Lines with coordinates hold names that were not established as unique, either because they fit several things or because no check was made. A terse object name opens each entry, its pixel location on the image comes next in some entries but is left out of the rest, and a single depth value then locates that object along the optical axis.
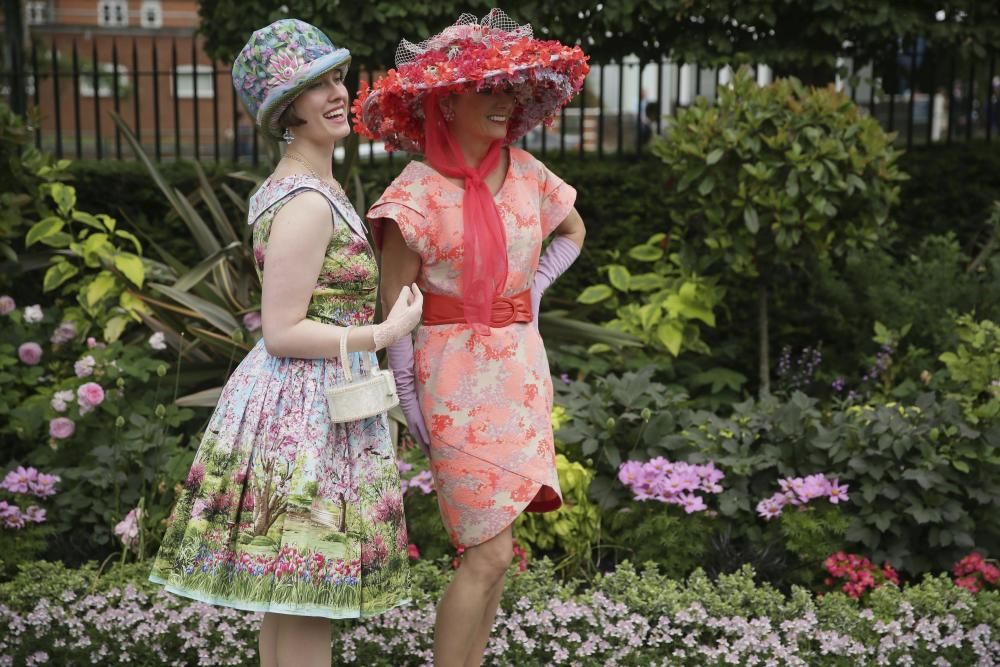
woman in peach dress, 2.87
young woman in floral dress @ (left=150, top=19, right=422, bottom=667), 2.57
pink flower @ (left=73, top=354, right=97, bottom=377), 4.41
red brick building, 7.25
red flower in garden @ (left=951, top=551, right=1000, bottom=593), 3.88
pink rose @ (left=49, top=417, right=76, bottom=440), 4.38
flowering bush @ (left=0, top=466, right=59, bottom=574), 4.08
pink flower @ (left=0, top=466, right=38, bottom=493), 4.25
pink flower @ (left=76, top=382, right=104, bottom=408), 4.26
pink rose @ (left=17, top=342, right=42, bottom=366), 4.86
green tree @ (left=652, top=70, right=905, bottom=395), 5.00
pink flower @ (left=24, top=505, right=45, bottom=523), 4.15
